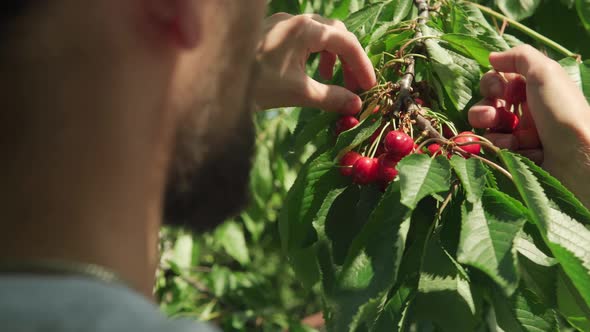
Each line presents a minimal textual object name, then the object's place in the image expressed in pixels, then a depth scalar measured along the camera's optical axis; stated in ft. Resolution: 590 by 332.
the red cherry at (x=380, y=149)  4.09
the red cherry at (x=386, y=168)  3.96
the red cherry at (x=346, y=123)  4.12
